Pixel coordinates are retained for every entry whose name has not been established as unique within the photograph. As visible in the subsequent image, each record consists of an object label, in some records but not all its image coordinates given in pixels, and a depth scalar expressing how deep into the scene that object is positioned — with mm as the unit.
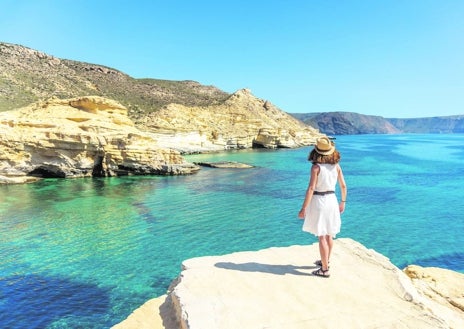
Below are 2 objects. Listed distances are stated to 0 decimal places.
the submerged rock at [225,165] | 43344
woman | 6328
